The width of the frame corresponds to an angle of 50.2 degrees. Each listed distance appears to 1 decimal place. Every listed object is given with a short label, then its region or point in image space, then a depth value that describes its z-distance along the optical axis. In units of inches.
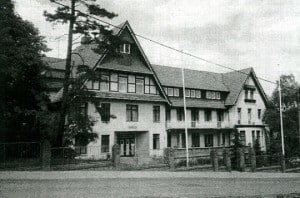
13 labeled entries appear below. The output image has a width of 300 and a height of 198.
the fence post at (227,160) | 1040.8
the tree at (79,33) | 778.2
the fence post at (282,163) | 1225.4
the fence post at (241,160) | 1084.5
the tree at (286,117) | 1642.5
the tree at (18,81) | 882.8
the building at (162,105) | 1239.5
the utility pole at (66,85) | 787.4
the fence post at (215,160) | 1003.3
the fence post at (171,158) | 902.1
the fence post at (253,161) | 1113.4
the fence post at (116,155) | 810.2
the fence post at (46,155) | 702.0
